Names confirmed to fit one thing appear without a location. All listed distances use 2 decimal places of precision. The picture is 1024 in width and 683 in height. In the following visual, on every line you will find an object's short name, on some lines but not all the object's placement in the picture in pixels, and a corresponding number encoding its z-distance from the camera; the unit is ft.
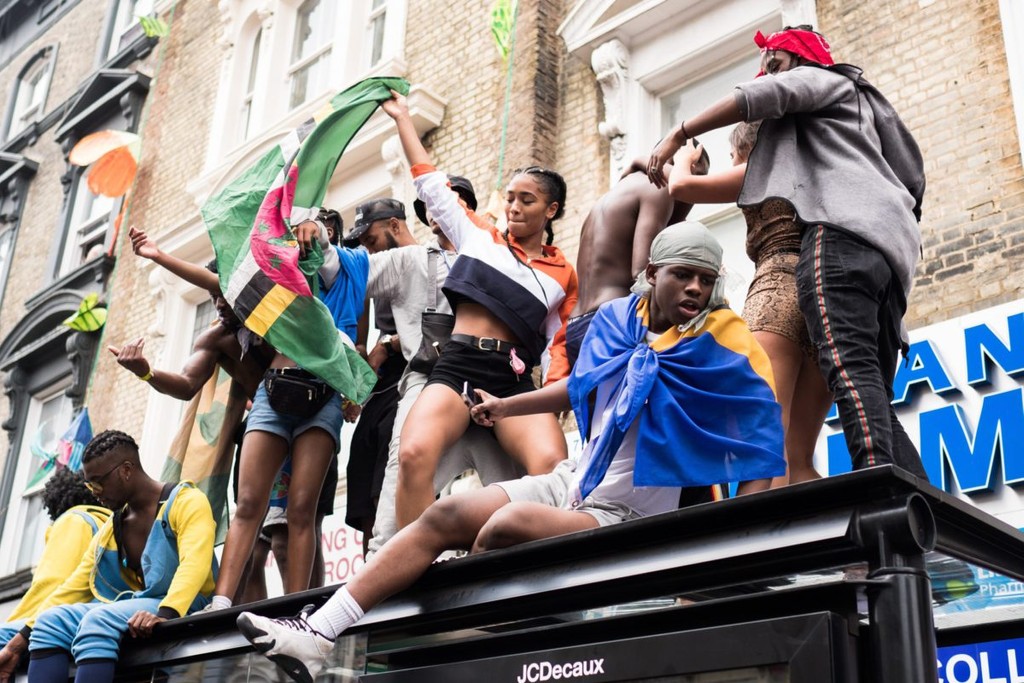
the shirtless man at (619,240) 16.88
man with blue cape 12.72
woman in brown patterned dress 14.08
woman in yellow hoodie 22.27
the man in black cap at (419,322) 17.47
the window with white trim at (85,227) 54.85
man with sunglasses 18.44
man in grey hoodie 12.75
